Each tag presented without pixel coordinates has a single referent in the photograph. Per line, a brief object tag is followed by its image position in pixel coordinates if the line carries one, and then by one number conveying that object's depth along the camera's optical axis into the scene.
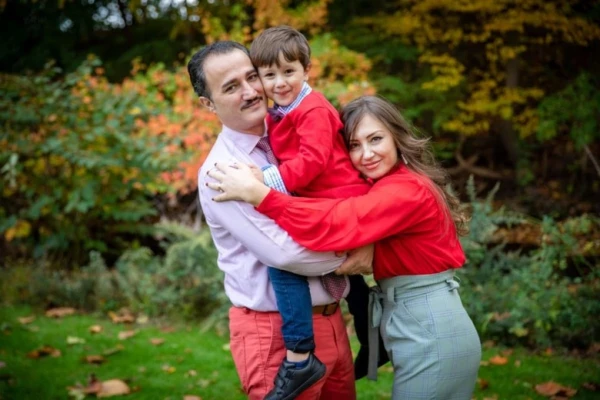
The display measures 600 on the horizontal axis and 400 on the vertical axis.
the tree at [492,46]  7.76
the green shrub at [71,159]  6.48
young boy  2.25
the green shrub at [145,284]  5.68
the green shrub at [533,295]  4.54
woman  2.17
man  2.28
